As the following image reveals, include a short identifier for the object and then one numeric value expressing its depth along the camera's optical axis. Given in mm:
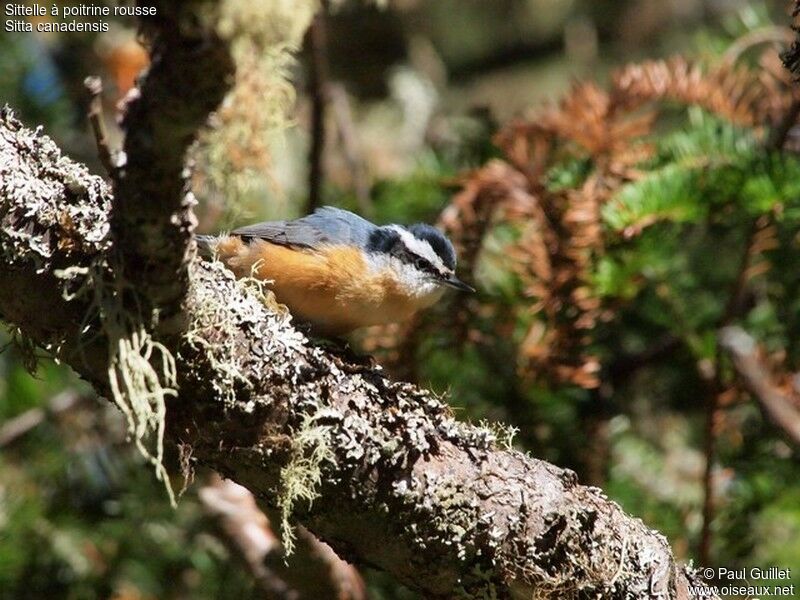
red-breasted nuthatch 4460
